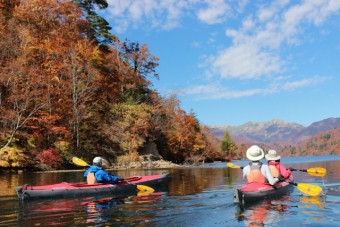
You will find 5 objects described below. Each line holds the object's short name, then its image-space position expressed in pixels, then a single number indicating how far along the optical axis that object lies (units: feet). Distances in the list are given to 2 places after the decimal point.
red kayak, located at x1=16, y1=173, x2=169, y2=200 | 41.52
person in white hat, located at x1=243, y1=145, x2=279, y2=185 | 37.08
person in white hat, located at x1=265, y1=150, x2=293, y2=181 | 42.73
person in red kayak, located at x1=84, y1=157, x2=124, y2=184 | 45.92
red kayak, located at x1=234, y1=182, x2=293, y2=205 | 35.37
